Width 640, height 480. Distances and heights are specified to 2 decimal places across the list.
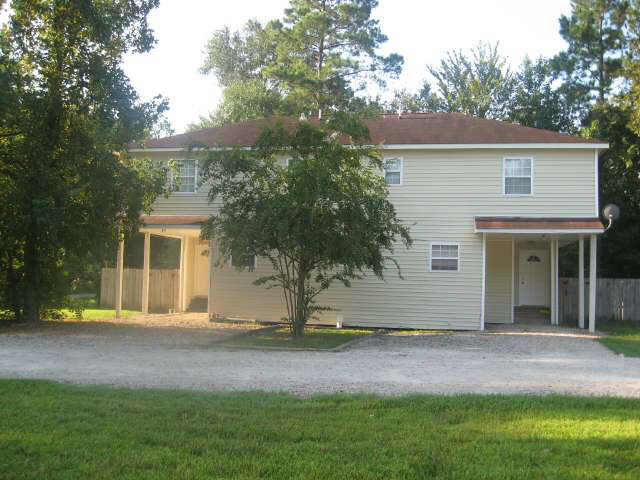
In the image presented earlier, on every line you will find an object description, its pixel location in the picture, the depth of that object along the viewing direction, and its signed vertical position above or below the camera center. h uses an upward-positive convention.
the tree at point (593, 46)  30.47 +10.46
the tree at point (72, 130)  16.73 +3.45
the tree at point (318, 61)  35.03 +11.18
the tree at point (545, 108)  32.41 +8.11
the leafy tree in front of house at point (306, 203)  14.56 +1.48
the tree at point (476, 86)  36.00 +10.32
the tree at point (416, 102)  38.46 +10.02
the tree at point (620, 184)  28.22 +3.93
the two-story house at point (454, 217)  19.41 +1.65
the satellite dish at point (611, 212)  18.70 +1.80
